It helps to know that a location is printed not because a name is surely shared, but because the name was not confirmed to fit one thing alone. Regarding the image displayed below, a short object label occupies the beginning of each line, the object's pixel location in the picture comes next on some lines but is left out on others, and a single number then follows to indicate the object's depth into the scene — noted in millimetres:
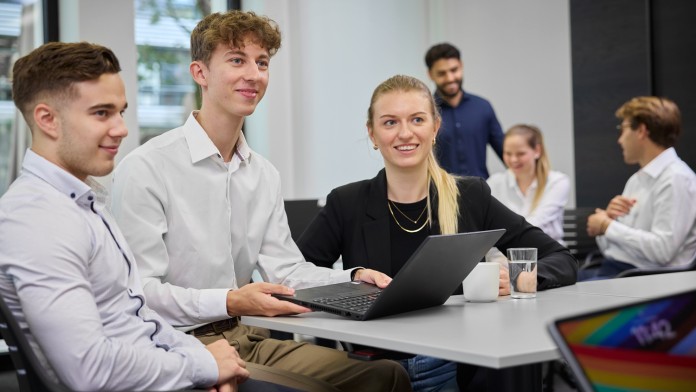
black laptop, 1813
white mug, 2139
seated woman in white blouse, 5074
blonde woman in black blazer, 2611
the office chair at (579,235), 5375
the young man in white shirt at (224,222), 2127
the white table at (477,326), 1489
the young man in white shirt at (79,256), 1488
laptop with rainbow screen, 984
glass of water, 2191
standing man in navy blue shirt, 5488
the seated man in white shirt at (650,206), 4117
